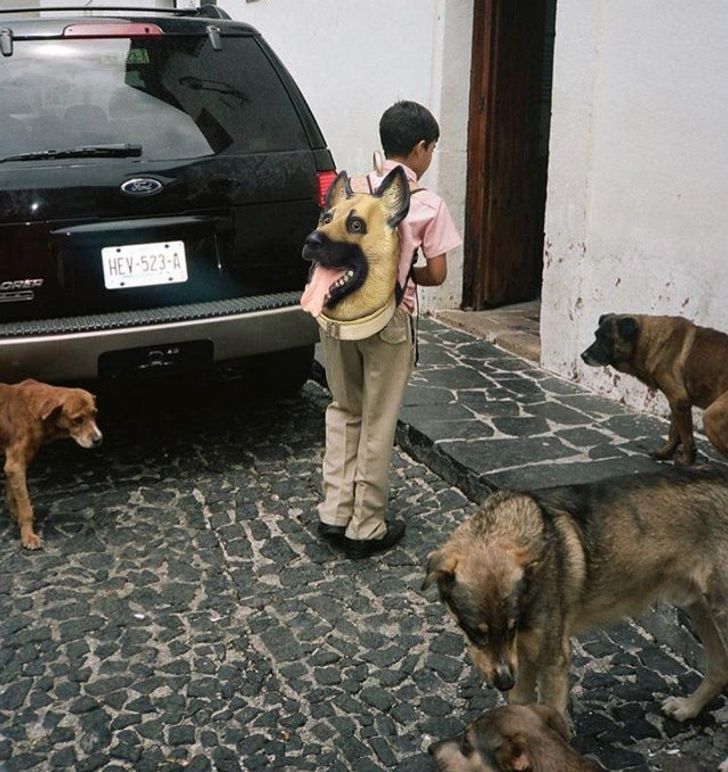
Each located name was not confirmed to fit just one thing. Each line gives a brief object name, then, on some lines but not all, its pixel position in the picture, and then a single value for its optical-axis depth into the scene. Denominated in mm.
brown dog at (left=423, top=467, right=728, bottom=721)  2949
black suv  5004
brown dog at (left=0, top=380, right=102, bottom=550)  4777
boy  4148
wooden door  8070
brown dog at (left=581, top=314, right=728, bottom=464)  4996
